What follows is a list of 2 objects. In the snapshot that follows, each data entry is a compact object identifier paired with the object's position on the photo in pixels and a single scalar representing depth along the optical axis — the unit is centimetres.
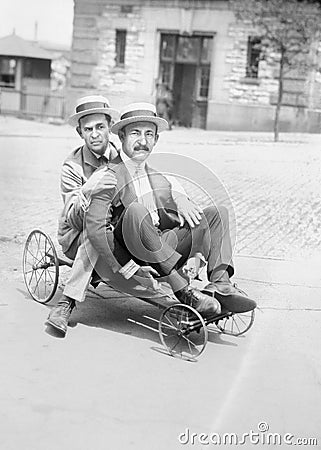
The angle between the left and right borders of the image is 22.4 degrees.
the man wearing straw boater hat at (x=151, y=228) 468
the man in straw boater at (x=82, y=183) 493
